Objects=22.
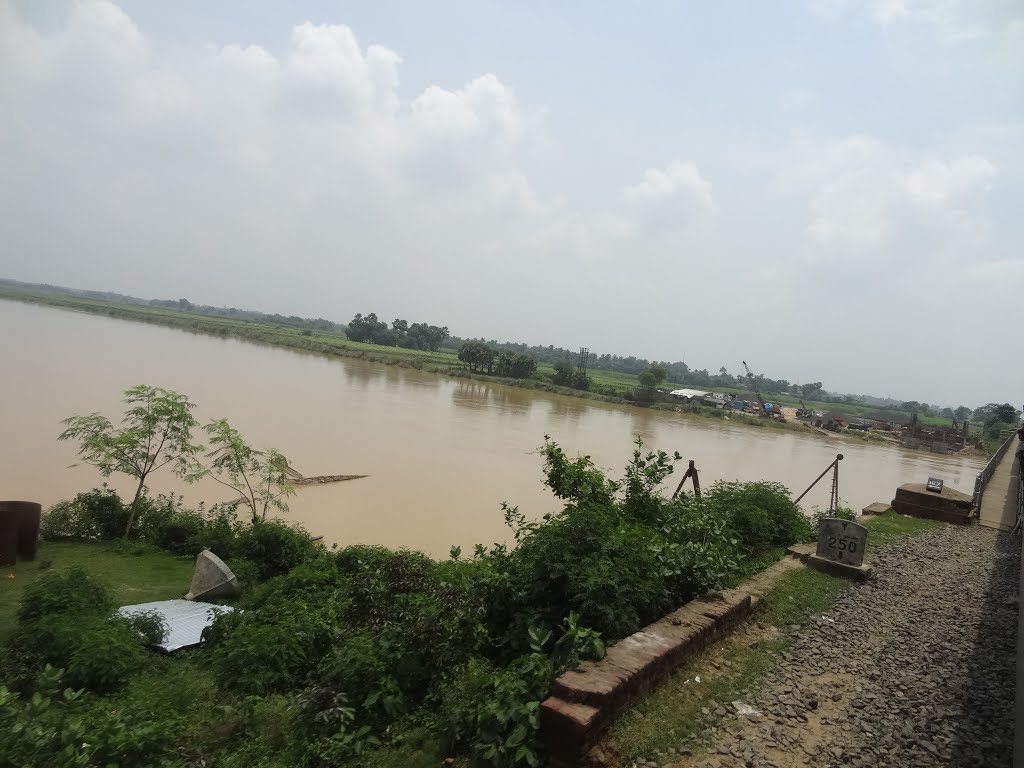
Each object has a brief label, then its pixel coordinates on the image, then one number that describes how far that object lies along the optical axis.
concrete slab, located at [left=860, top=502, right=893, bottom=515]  10.48
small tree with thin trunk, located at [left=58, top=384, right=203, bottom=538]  8.45
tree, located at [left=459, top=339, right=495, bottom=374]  62.25
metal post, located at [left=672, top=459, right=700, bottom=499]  8.55
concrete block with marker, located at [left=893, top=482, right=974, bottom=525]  10.29
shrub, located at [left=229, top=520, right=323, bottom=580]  7.43
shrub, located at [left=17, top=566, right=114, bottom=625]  4.82
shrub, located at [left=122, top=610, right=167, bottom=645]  4.96
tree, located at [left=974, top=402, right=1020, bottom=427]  61.28
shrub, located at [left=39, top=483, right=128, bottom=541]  7.93
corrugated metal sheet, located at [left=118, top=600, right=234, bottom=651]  5.10
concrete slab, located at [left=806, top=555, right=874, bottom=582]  6.09
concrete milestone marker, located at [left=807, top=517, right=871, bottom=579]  6.15
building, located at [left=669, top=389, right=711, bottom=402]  59.34
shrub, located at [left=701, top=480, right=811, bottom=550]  7.27
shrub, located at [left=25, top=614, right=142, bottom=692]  4.21
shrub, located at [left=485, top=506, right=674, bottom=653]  3.87
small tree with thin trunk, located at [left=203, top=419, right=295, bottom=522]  9.13
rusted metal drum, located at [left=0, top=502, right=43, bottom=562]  6.86
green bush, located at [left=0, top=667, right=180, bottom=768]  2.69
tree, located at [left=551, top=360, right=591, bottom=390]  58.78
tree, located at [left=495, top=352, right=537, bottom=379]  59.91
